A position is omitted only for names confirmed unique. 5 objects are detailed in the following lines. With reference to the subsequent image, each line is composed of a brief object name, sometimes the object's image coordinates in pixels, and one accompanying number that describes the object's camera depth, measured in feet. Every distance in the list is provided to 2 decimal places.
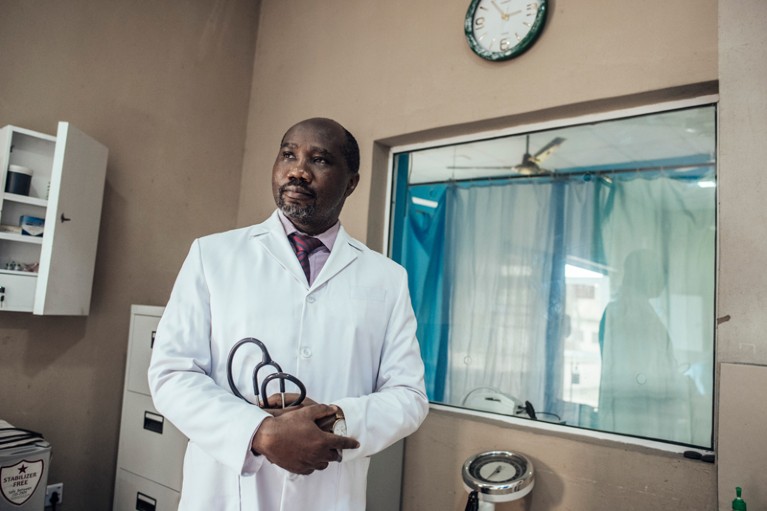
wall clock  7.19
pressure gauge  5.84
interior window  6.91
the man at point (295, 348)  3.20
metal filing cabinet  7.20
